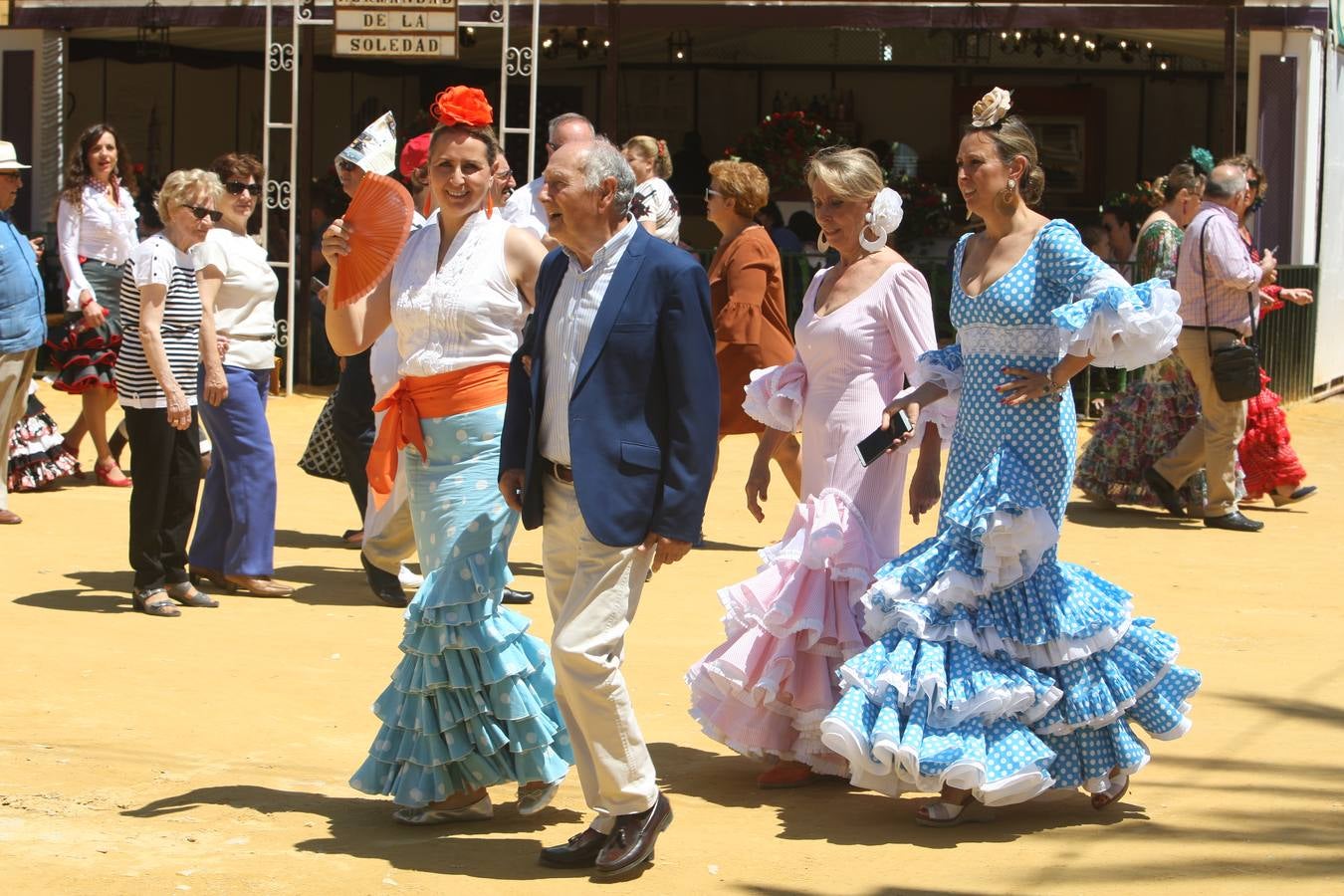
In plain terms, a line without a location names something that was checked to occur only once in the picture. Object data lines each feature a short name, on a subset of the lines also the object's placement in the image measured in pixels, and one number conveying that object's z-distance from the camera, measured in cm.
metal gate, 1523
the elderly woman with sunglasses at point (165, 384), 784
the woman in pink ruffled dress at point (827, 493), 551
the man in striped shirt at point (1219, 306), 1020
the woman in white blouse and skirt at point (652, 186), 902
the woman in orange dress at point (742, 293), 910
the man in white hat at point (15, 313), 987
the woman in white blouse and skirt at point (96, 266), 1144
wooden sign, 1526
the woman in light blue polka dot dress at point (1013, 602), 503
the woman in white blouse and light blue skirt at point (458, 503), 509
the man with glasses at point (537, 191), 758
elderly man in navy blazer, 464
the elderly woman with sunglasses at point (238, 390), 805
